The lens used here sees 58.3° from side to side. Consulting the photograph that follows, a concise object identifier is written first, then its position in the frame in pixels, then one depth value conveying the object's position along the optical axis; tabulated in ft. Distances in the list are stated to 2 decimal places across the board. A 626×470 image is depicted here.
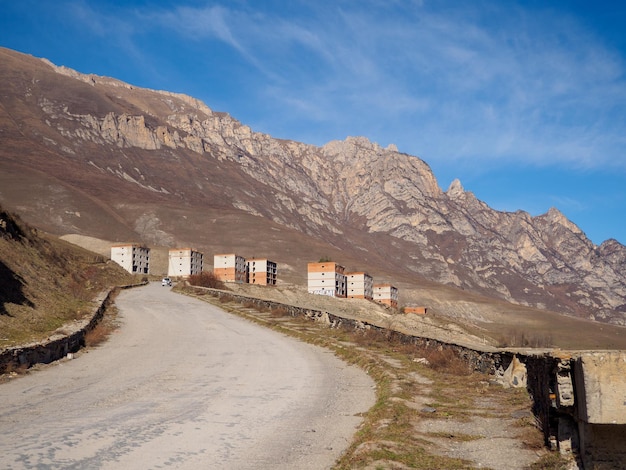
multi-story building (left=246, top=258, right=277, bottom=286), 426.10
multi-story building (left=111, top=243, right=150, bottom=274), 411.48
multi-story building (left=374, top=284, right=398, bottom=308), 448.16
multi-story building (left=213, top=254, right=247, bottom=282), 395.55
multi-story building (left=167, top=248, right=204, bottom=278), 418.94
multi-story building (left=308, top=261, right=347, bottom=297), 395.34
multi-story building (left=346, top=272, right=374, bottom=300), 418.92
